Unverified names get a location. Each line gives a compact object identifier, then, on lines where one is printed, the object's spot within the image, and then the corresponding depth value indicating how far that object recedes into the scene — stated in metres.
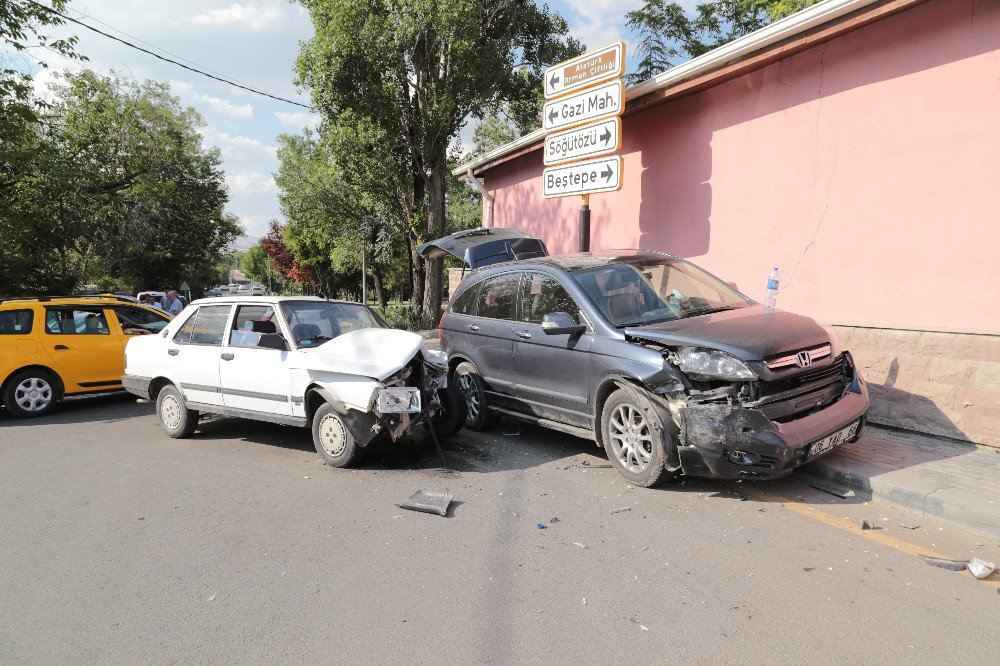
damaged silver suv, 4.29
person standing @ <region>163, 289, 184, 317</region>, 14.81
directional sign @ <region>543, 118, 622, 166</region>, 8.80
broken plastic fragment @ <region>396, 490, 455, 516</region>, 4.47
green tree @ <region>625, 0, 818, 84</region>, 18.16
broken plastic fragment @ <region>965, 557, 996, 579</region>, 3.30
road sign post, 8.75
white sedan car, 5.34
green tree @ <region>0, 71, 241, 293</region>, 14.21
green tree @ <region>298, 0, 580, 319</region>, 14.16
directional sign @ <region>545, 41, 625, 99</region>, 8.64
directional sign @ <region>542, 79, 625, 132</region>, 8.66
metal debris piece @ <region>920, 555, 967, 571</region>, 3.43
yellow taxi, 8.29
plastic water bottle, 5.86
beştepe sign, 8.95
